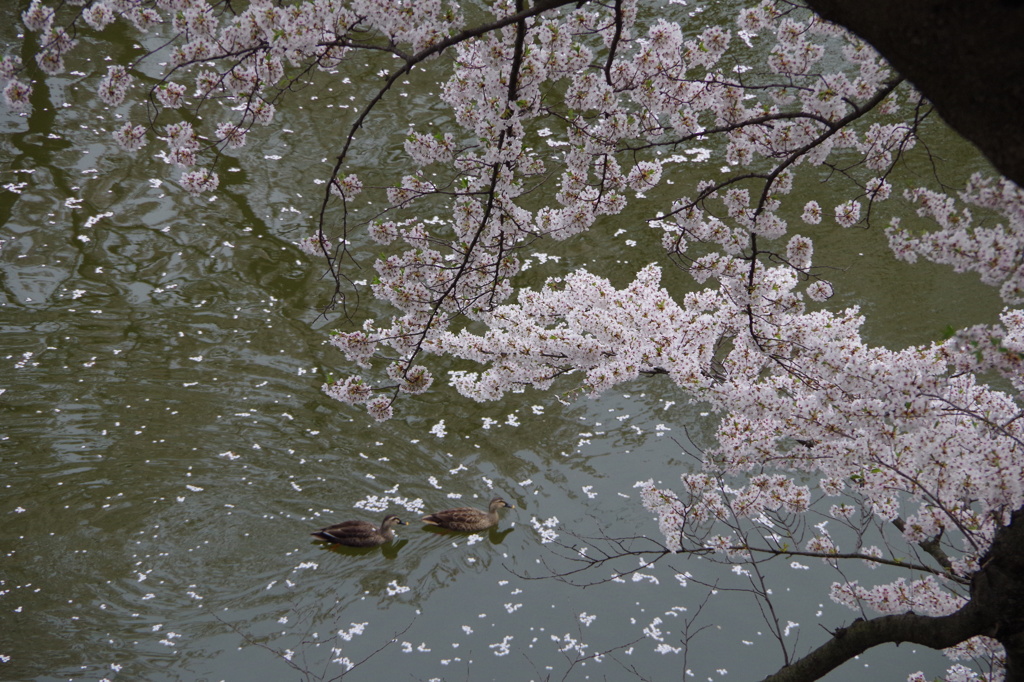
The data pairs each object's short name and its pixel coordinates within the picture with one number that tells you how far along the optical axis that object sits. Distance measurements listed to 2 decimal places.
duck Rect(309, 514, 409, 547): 15.18
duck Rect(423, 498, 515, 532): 15.30
